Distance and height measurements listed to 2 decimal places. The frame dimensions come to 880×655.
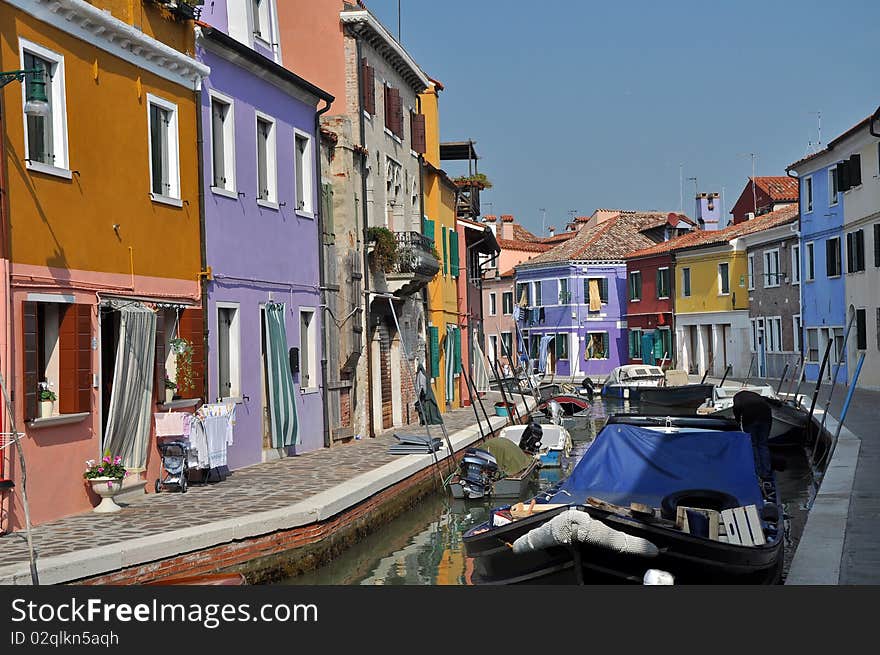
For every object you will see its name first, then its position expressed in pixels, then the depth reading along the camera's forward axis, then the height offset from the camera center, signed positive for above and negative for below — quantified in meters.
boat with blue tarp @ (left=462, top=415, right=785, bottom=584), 10.53 -1.82
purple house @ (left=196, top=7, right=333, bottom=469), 17.28 +1.90
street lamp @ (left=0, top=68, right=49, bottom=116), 11.38 +2.73
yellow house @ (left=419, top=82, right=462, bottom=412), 32.50 +2.27
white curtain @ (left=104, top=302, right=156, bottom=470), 14.08 -0.38
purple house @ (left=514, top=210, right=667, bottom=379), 59.19 +1.63
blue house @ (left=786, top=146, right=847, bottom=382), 39.56 +2.65
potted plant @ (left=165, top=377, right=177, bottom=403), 15.47 -0.42
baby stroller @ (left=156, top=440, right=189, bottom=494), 14.88 -1.39
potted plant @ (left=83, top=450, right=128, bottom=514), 13.25 -1.38
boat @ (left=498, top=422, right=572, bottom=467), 24.14 -2.09
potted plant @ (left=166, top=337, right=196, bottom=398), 15.72 -0.08
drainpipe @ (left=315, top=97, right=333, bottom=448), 21.39 +1.16
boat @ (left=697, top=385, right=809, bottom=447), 26.15 -2.00
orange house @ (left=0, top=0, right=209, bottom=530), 12.20 +1.55
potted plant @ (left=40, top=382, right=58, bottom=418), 12.73 -0.43
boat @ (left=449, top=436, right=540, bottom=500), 19.23 -2.19
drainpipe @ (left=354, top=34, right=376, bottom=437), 24.02 +1.72
